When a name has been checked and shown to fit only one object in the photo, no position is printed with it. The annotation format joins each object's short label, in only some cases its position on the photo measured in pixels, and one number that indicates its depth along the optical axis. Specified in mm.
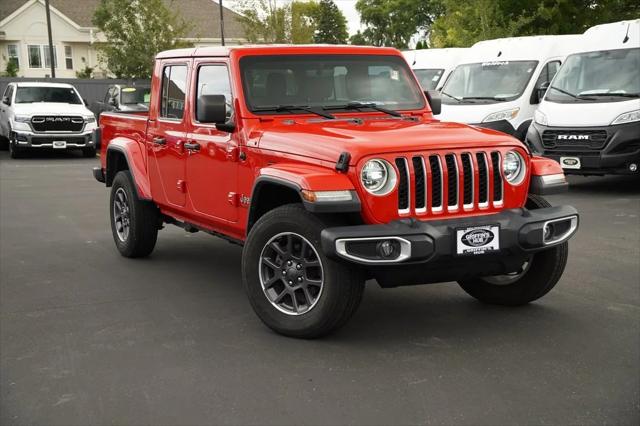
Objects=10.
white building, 56312
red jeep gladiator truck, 5082
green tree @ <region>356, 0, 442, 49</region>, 82188
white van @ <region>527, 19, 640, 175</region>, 12297
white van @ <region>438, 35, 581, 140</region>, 14919
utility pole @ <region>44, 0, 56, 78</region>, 36750
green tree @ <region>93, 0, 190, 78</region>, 38844
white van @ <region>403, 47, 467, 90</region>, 20105
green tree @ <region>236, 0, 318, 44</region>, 43500
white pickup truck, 20516
